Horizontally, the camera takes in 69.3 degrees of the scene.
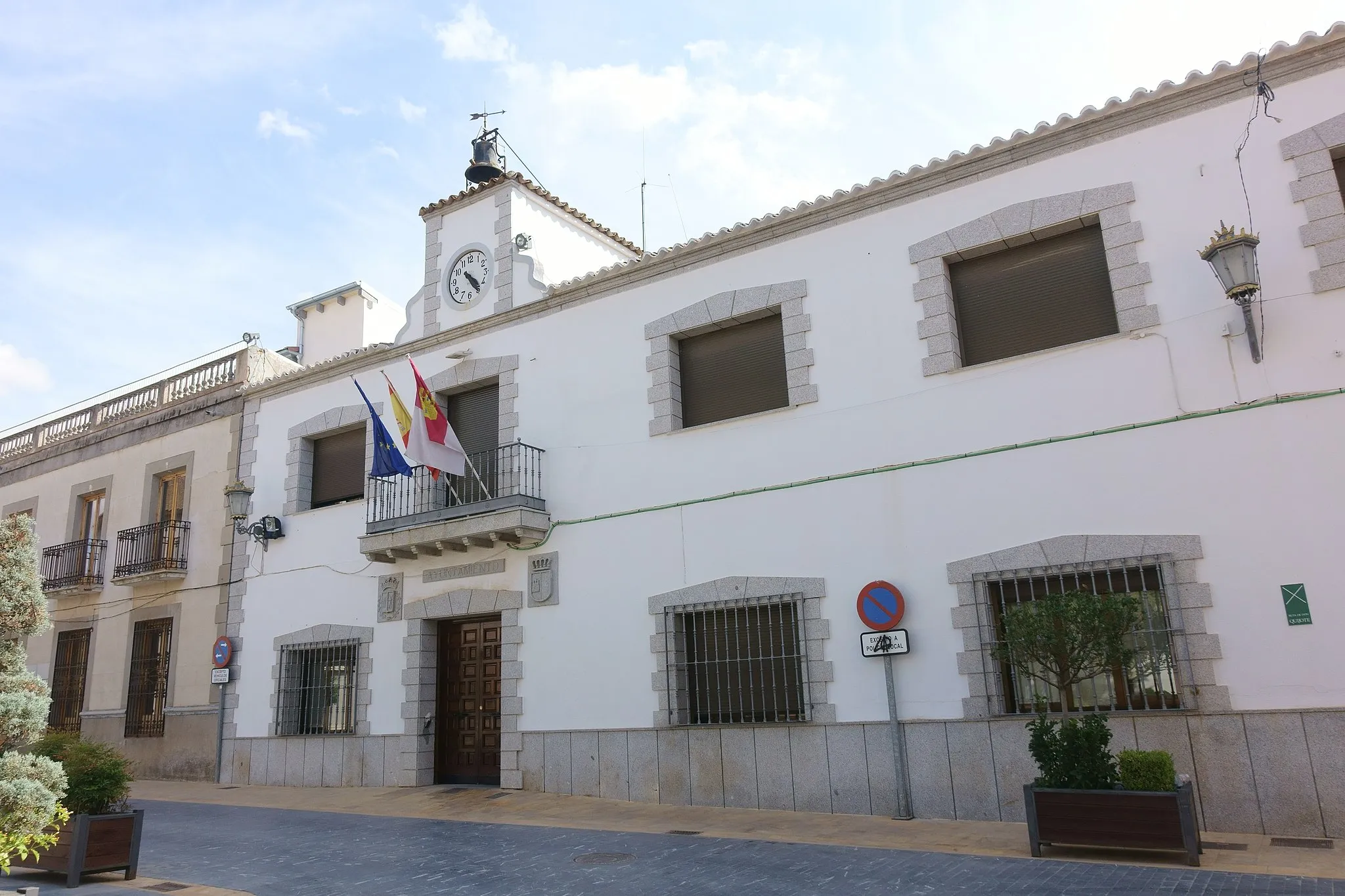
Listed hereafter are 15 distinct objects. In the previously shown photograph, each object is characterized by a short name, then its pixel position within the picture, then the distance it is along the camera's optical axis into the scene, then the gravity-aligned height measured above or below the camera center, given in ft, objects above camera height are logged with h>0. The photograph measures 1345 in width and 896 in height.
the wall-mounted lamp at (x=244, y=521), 45.03 +9.48
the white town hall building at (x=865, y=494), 24.79 +6.42
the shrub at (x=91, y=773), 22.63 -0.86
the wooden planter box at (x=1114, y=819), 20.21 -2.62
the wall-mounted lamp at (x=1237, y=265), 24.47 +10.30
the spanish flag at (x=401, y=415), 37.83 +11.65
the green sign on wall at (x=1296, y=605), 23.63 +1.85
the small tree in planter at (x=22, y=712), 19.74 +0.55
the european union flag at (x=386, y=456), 38.01 +10.09
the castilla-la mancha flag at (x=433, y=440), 36.68 +10.31
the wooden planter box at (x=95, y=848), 22.09 -2.50
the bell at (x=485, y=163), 46.44 +25.67
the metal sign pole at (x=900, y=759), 27.40 -1.59
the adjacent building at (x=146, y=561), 47.16 +8.74
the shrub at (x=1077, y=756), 21.16 -1.31
